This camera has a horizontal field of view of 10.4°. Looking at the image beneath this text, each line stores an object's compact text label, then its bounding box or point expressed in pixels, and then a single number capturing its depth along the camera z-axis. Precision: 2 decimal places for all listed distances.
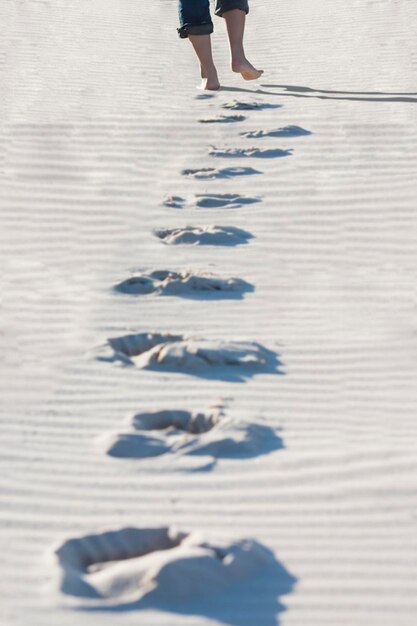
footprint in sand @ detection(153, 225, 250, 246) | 8.97
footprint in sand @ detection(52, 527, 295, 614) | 4.43
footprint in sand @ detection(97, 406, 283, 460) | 5.67
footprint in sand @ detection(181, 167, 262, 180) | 10.64
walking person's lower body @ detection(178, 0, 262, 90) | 13.11
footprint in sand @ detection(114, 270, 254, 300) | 7.97
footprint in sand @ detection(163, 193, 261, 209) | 9.82
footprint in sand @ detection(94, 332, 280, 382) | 6.75
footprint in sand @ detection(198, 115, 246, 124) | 12.61
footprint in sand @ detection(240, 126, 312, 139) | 12.06
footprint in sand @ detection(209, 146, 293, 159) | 11.29
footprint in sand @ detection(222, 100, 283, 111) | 13.15
